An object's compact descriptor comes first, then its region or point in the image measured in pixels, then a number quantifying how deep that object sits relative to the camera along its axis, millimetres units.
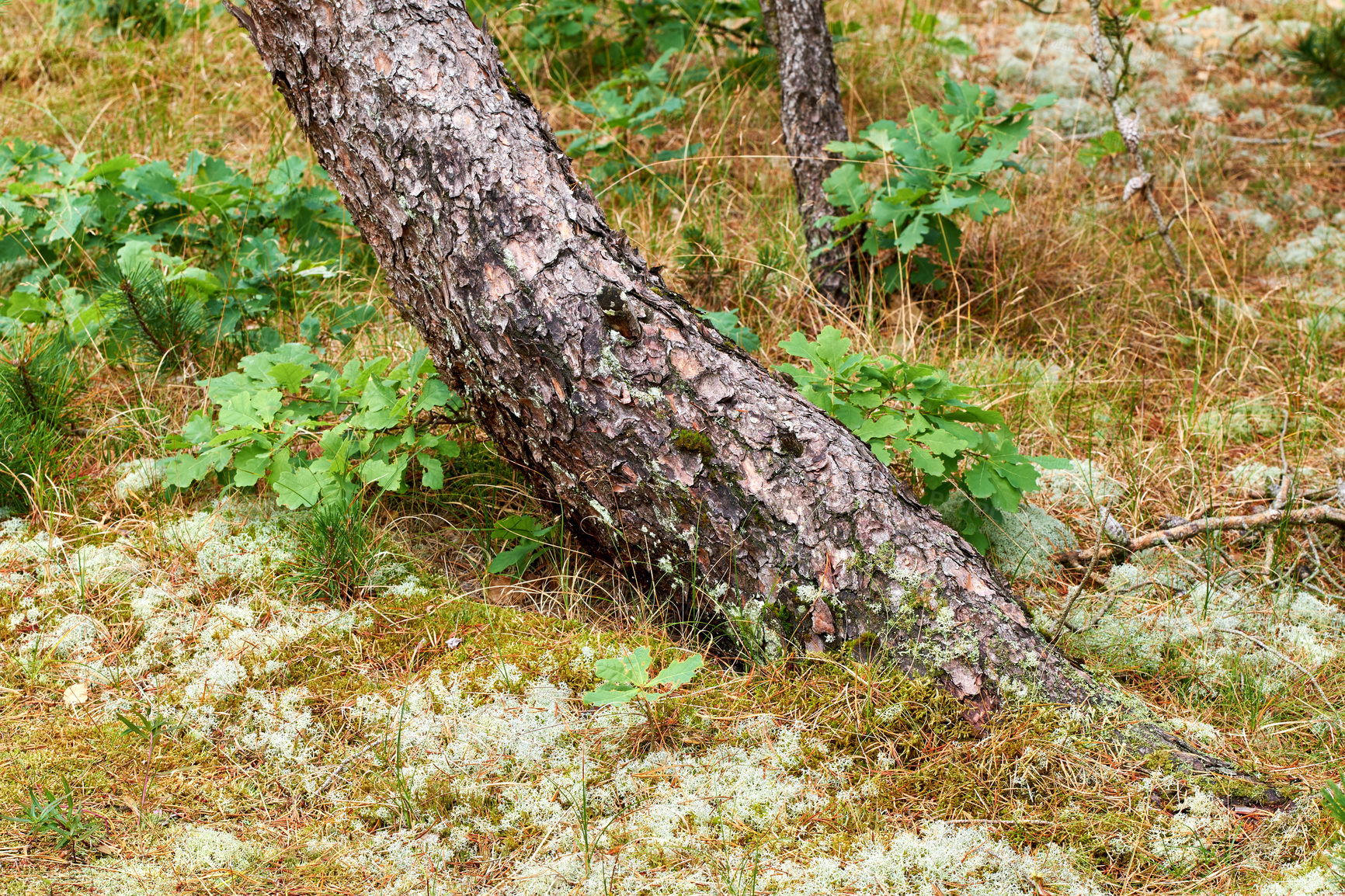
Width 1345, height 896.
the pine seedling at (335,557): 4703
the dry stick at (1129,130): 7434
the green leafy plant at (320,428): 4875
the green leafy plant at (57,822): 3412
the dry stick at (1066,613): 3931
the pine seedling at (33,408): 5223
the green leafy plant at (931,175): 6691
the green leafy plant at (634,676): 3721
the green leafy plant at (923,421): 4719
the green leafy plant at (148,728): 3848
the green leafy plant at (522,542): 4977
